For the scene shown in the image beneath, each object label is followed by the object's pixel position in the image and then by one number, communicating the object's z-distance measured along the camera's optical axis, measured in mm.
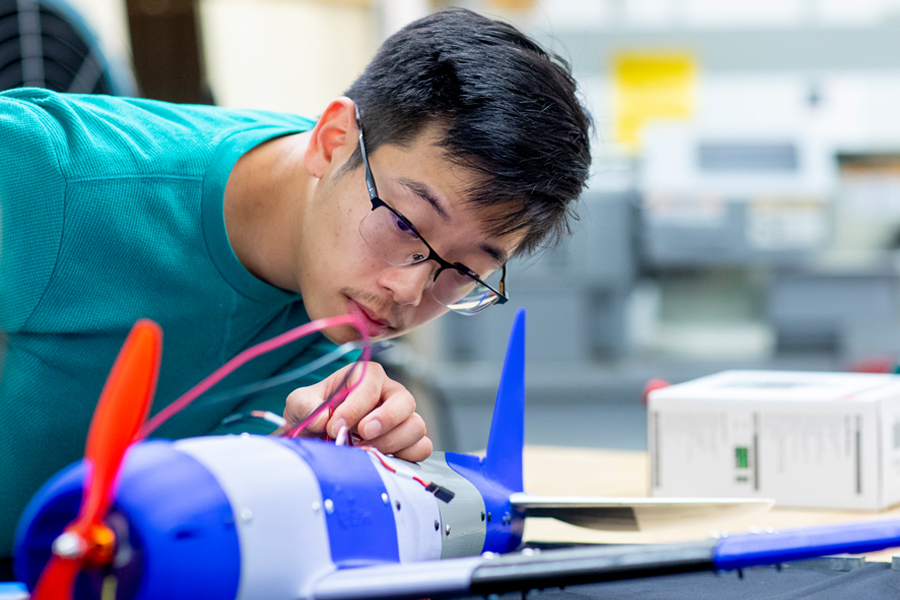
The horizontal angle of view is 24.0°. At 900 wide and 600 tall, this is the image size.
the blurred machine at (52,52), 2637
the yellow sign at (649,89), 4183
